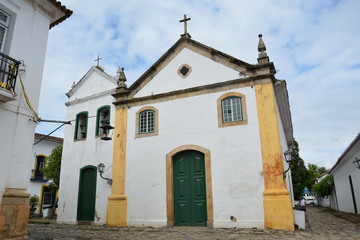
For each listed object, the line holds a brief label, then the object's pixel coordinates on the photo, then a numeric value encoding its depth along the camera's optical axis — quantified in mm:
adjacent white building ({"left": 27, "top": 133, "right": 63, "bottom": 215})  19344
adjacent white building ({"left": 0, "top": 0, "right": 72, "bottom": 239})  5742
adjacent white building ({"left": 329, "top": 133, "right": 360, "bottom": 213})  12773
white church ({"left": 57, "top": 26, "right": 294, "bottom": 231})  8688
